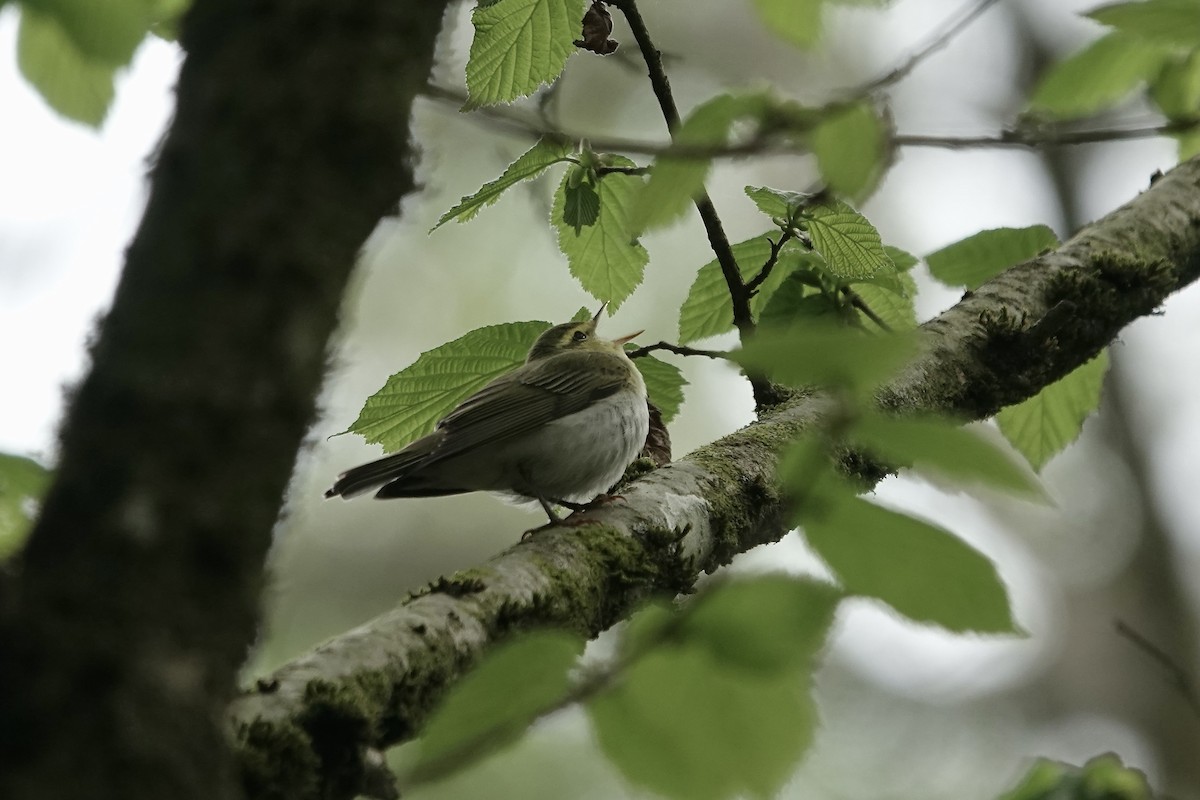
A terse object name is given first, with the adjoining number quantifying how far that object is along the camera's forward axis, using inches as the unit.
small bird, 352.5
